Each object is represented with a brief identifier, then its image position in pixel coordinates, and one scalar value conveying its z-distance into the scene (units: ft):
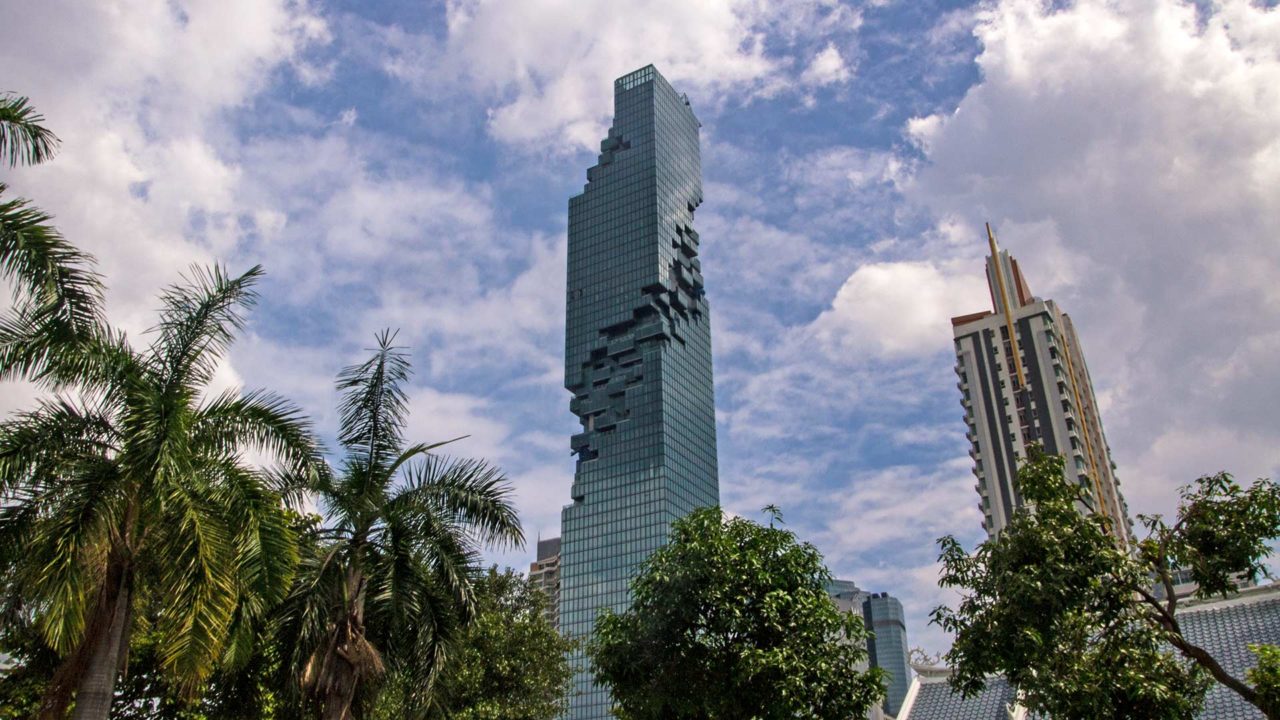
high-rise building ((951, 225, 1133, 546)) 320.70
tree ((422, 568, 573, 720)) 101.19
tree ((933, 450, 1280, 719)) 50.24
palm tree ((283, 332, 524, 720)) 56.44
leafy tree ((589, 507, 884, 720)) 69.31
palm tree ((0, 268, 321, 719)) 46.42
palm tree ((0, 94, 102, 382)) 47.70
